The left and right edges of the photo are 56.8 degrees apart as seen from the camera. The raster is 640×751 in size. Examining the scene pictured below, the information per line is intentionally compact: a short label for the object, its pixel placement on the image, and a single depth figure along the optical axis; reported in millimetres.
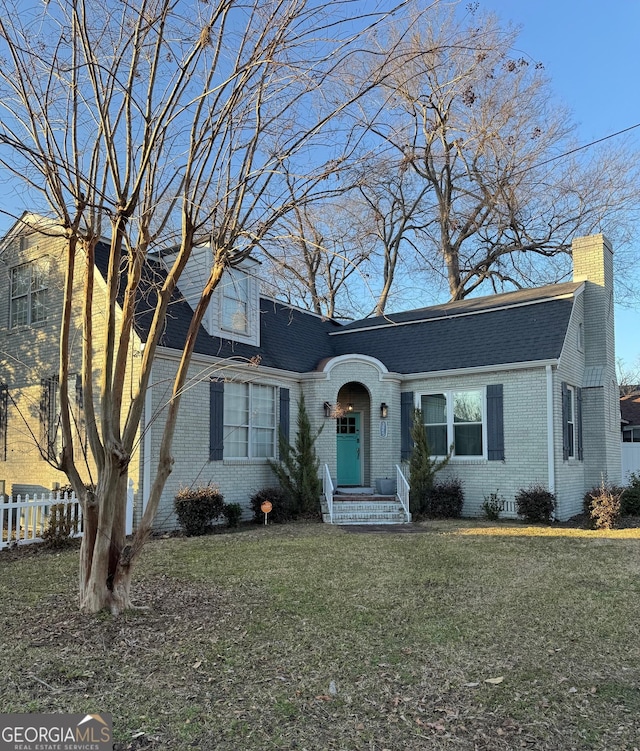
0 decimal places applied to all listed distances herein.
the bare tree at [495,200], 20359
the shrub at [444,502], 13234
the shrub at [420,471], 13320
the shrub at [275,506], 12633
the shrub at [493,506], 13039
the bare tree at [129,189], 5207
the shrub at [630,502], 14492
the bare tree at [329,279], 26194
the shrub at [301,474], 12891
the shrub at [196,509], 10711
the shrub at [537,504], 12359
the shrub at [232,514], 11977
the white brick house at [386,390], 12406
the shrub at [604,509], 11844
